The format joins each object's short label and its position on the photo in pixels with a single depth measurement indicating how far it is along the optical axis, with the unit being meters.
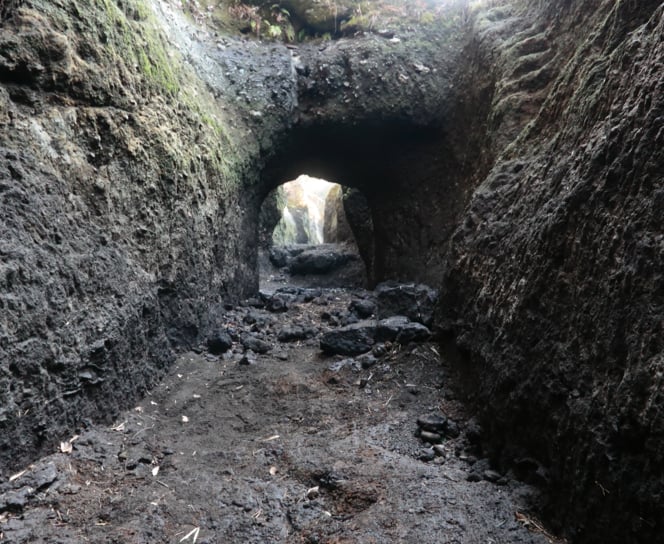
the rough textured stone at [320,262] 12.74
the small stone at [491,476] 2.51
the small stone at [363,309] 6.47
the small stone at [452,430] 3.06
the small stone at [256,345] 5.01
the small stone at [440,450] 2.88
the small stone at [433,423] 3.09
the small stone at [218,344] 4.82
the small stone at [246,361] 4.57
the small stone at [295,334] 5.43
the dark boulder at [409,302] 4.94
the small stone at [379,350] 4.33
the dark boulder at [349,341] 4.59
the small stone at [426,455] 2.83
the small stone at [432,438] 3.01
